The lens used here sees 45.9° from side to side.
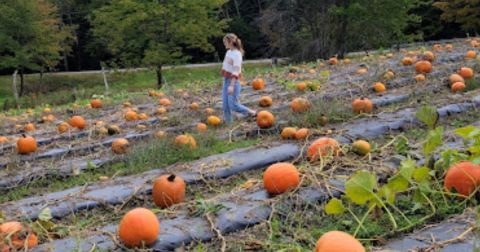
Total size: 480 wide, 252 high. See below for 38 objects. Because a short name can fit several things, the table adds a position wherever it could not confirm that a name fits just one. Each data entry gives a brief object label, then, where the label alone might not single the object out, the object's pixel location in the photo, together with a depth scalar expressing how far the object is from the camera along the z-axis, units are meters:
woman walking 7.37
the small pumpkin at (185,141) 5.86
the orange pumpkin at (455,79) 7.58
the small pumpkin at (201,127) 6.85
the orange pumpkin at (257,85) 10.25
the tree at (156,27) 26.20
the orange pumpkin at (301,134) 5.59
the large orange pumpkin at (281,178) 3.74
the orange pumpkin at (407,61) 10.13
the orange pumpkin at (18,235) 3.21
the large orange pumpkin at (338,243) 2.43
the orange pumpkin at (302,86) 9.09
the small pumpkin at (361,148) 4.34
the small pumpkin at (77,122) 8.18
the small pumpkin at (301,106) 6.84
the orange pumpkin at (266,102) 8.07
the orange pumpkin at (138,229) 3.20
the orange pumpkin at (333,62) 12.88
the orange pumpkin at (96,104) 10.80
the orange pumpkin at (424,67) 8.94
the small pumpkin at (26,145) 6.83
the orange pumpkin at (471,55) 10.12
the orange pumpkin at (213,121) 7.38
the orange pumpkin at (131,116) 8.41
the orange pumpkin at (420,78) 8.41
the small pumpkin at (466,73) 7.82
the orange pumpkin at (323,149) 4.26
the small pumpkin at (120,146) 6.39
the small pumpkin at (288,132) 5.77
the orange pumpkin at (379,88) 8.02
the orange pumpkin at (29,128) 8.95
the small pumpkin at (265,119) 6.53
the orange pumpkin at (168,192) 4.05
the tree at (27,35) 33.12
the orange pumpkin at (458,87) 7.33
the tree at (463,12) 29.56
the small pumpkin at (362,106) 6.47
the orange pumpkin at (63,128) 8.09
